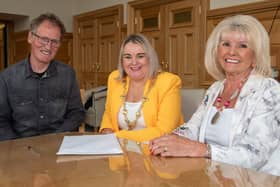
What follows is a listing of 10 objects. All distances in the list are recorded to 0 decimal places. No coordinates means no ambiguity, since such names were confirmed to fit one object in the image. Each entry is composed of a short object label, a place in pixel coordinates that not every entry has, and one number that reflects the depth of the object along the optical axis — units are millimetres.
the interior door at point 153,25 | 4457
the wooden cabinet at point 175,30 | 3963
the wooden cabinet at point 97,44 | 5216
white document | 1295
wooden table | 939
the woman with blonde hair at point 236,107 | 1283
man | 2096
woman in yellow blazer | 1979
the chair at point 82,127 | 2422
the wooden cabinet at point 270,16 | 3129
